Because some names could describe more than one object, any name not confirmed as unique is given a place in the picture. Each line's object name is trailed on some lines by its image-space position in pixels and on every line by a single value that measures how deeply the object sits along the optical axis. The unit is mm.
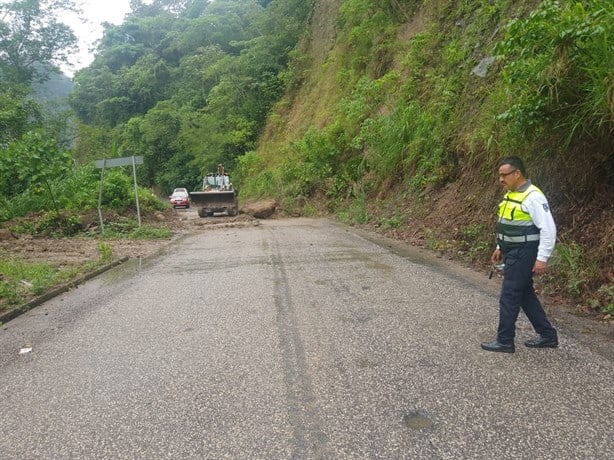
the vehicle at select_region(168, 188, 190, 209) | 33406
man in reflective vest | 3631
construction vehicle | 20531
